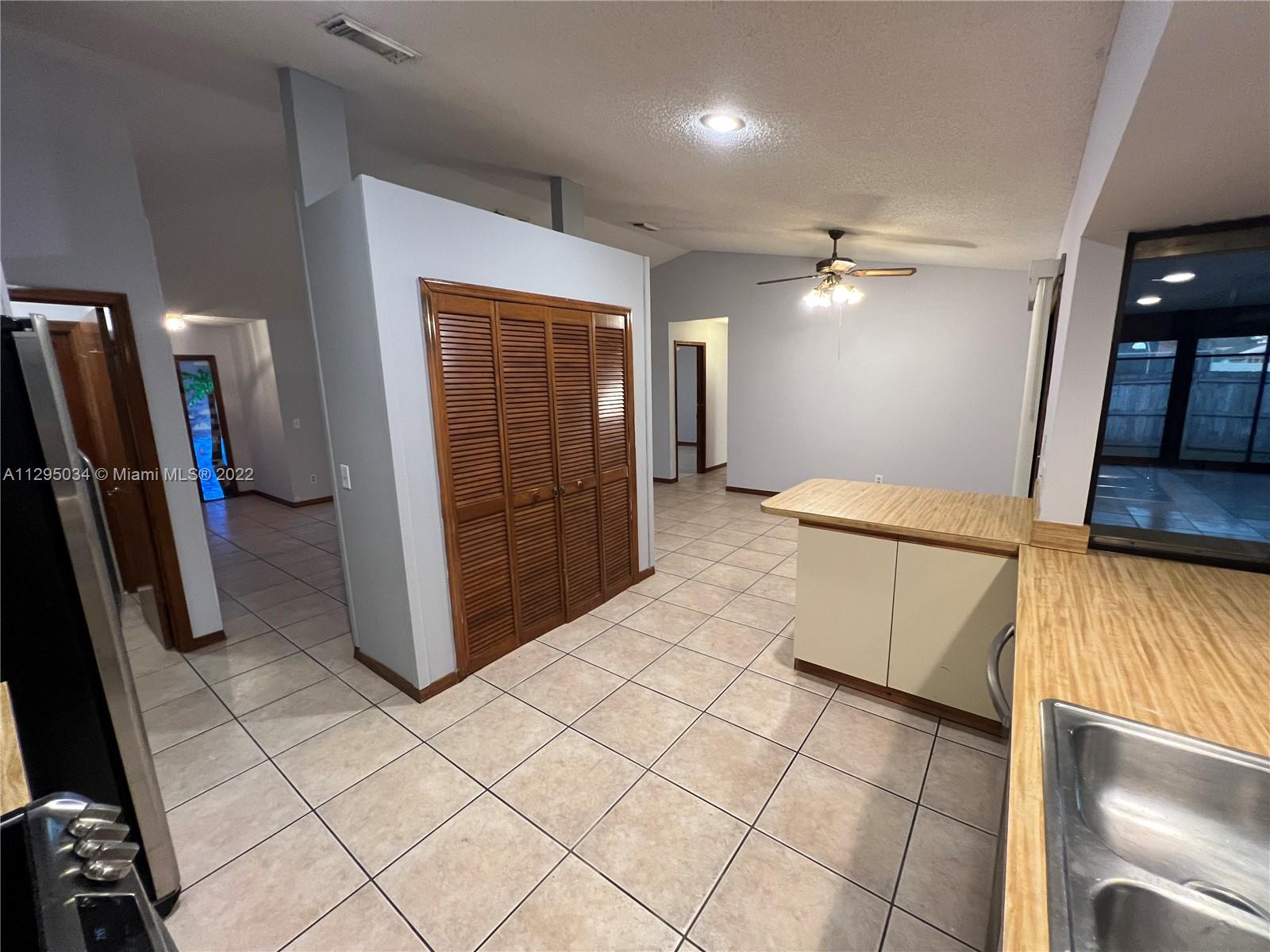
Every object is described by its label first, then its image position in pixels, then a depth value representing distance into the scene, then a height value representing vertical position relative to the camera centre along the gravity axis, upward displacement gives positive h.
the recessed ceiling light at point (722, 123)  1.94 +0.97
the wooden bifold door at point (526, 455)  2.42 -0.39
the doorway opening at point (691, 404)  7.61 -0.43
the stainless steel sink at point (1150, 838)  0.72 -0.76
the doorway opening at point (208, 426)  6.46 -0.45
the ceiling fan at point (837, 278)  3.94 +0.77
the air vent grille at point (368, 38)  1.63 +1.15
